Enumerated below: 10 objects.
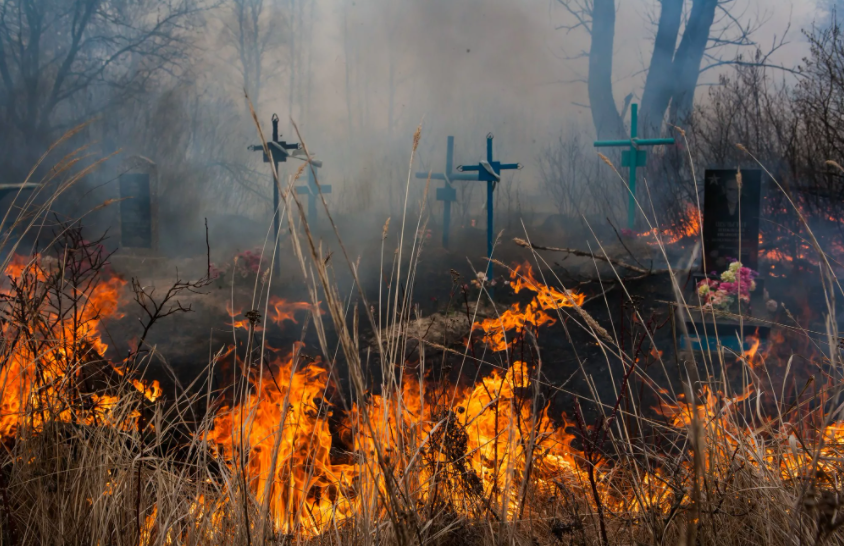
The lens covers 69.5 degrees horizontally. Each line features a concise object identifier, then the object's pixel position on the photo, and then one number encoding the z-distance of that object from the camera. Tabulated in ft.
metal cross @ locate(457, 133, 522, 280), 26.61
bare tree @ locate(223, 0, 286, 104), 53.16
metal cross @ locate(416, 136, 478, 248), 36.52
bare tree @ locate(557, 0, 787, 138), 39.75
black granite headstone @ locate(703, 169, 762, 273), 23.11
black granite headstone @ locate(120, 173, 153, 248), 33.06
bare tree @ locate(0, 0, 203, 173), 42.80
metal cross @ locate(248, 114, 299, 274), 27.91
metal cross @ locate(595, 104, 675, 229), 30.55
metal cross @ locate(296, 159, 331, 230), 37.73
